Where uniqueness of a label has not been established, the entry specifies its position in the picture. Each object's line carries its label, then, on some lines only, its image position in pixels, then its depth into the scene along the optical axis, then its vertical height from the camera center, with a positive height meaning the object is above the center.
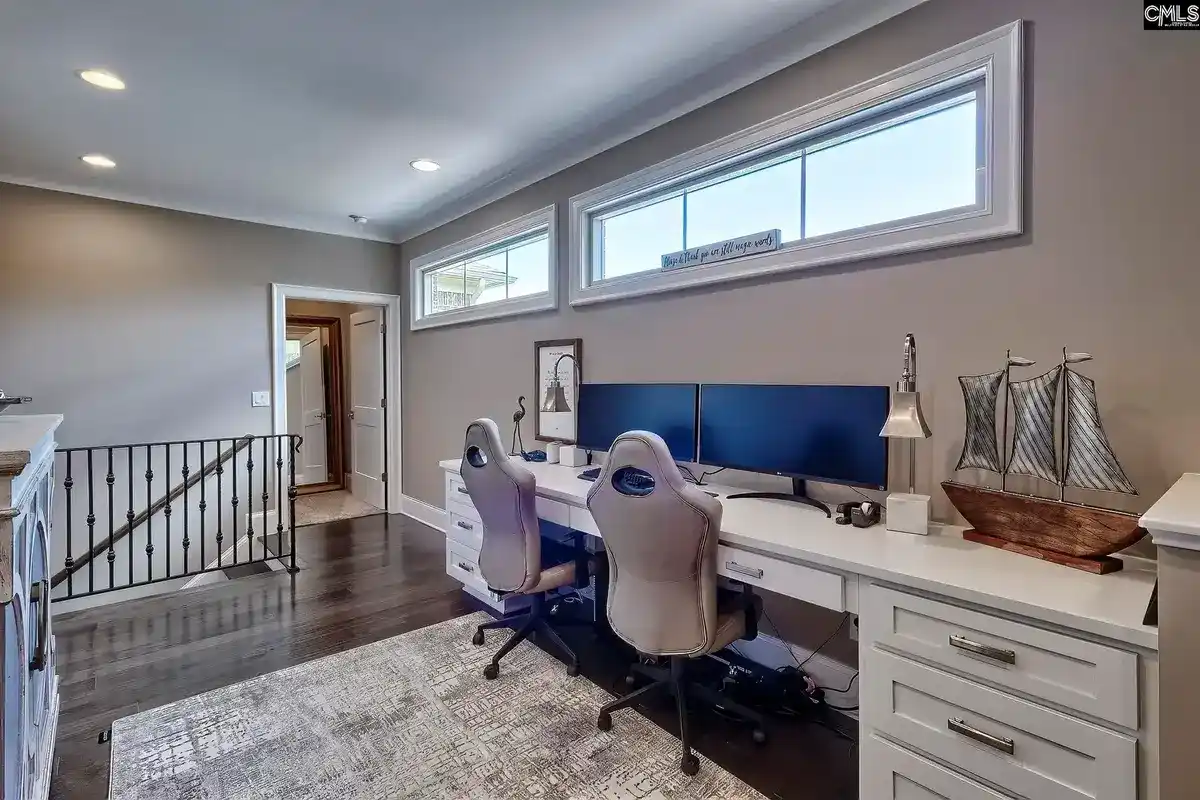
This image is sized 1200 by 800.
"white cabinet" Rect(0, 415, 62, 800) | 1.11 -0.51
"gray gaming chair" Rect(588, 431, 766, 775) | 1.78 -0.55
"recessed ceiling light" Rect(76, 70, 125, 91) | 2.46 +1.38
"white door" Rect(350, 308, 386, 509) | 5.48 -0.15
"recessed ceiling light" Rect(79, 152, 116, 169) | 3.39 +1.40
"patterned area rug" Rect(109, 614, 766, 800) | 1.81 -1.25
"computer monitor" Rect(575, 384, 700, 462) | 2.50 -0.11
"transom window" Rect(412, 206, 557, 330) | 3.73 +0.89
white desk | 1.12 -0.60
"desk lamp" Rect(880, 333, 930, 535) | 1.74 -0.11
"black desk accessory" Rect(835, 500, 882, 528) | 1.89 -0.42
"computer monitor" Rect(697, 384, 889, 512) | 1.92 -0.15
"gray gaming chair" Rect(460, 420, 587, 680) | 2.40 -0.58
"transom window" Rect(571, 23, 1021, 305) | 1.81 +0.86
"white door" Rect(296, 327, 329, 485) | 6.70 -0.25
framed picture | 3.40 +0.07
